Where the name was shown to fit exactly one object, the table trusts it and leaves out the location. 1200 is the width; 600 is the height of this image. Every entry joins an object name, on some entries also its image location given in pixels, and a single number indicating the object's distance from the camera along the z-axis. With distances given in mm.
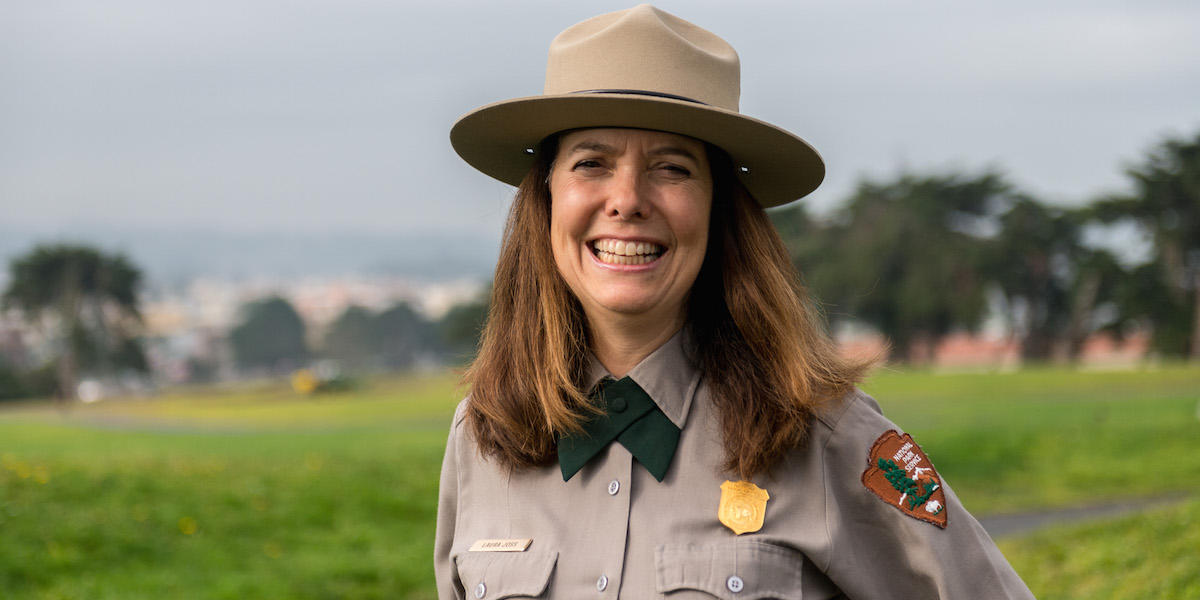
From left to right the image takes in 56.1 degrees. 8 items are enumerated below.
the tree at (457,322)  49219
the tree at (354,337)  76250
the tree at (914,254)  46375
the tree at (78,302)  44969
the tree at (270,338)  69188
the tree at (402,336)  77188
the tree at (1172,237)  39000
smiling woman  2088
